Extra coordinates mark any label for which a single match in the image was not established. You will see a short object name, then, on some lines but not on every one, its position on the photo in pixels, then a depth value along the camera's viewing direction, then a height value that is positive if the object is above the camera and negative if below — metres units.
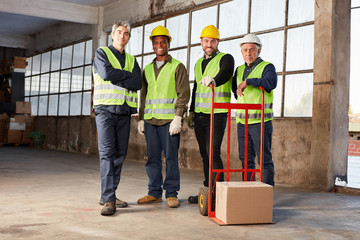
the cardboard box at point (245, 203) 3.64 -0.58
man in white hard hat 4.38 +0.40
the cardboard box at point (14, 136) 13.52 -0.39
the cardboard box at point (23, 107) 13.77 +0.52
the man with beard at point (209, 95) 4.46 +0.38
